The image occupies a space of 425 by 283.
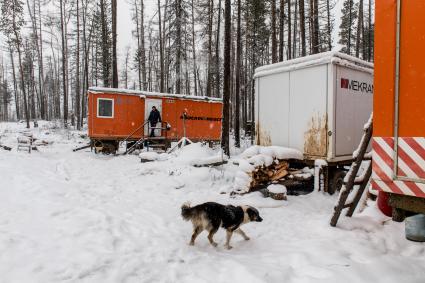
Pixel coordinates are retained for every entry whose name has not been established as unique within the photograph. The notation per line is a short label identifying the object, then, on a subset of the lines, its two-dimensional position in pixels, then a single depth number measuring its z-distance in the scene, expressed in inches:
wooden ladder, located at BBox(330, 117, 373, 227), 200.2
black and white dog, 183.5
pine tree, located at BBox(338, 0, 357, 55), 1136.8
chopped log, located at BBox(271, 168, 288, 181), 312.5
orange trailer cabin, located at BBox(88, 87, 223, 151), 631.8
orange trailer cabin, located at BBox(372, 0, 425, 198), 123.8
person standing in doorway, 631.8
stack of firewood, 311.3
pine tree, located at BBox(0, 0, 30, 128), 1129.6
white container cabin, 299.4
